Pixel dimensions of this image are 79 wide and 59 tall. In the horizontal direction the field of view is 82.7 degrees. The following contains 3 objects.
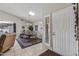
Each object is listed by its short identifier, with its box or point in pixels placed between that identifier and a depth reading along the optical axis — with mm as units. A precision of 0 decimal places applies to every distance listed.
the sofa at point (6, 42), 1293
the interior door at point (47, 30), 1236
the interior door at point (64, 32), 1105
